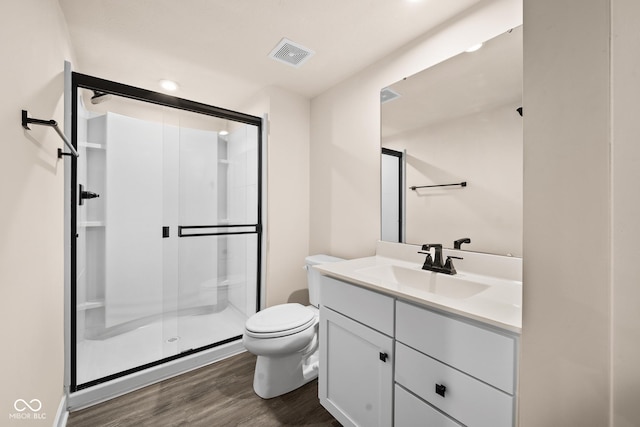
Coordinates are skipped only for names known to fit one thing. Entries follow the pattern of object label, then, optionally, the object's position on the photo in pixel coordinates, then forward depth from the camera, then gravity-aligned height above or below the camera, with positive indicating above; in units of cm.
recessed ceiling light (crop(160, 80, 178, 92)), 223 +115
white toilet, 154 -83
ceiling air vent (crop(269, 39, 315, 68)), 175 +116
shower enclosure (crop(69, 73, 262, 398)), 200 -13
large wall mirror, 123 +37
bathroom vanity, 77 -49
